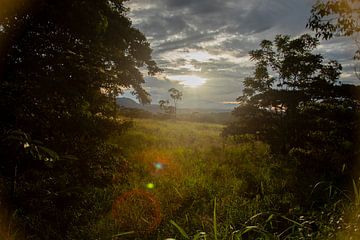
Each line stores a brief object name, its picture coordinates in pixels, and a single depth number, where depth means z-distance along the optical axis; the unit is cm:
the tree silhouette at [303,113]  924
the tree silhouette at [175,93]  10950
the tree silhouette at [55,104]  470
